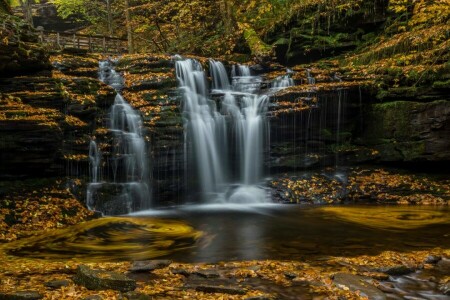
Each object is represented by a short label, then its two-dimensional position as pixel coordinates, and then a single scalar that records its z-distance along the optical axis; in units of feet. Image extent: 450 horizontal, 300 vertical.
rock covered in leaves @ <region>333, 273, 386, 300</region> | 16.24
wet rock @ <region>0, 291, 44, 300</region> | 14.87
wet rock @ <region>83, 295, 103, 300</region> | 15.28
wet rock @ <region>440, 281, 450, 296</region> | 16.71
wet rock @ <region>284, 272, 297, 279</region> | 18.59
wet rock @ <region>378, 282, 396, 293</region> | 17.16
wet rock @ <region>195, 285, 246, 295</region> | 16.49
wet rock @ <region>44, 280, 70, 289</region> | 16.93
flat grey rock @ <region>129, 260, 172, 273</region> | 19.74
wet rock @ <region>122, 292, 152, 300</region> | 15.40
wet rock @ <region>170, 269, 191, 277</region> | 19.25
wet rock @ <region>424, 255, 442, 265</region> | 20.82
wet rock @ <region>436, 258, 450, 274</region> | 19.62
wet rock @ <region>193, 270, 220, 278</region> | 18.97
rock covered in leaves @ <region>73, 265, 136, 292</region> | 16.63
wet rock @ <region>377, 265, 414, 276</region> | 19.10
